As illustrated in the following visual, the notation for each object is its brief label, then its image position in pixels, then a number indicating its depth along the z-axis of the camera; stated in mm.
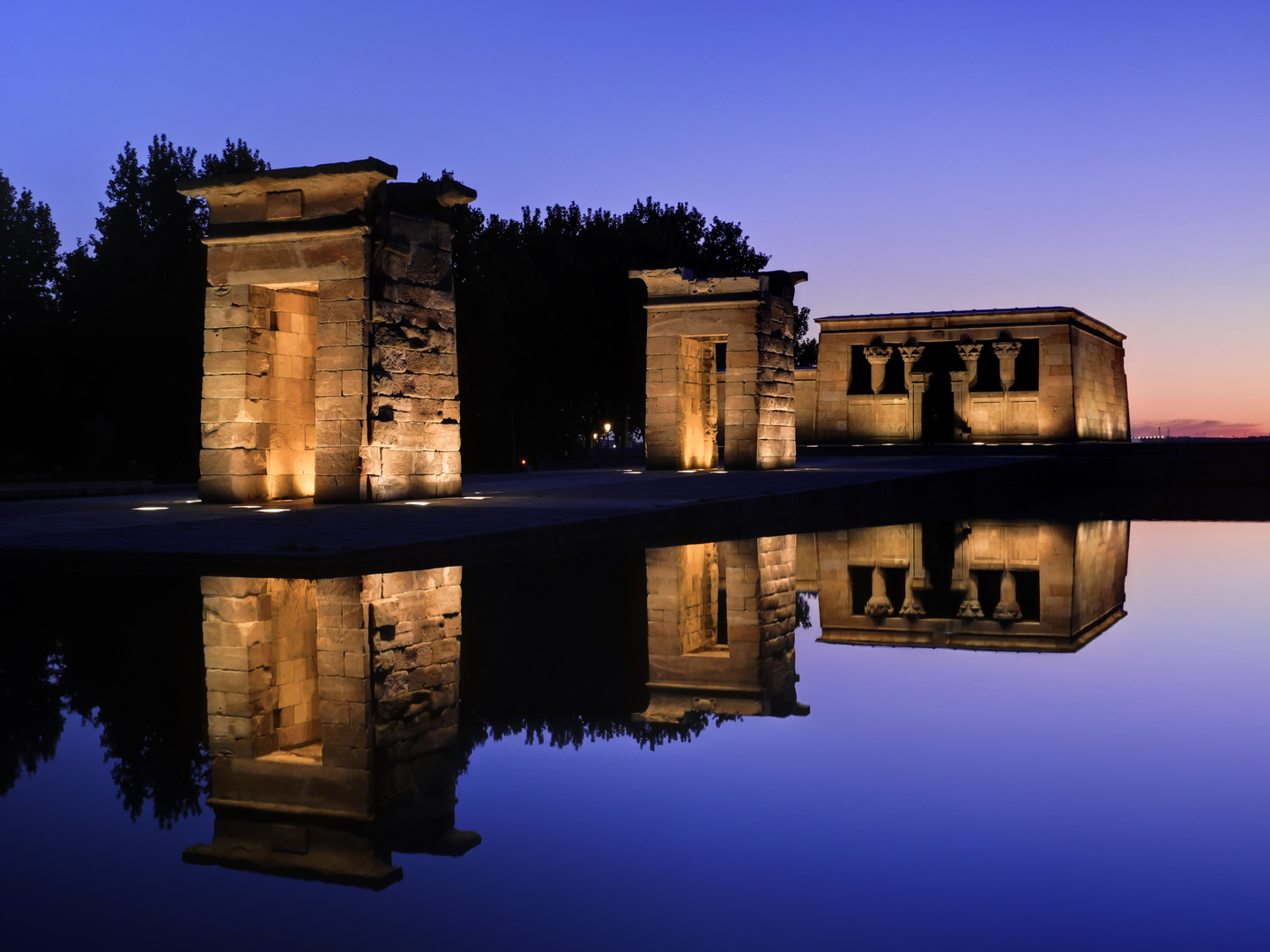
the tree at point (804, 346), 49688
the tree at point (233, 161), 34094
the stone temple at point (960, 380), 33875
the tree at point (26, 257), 38219
